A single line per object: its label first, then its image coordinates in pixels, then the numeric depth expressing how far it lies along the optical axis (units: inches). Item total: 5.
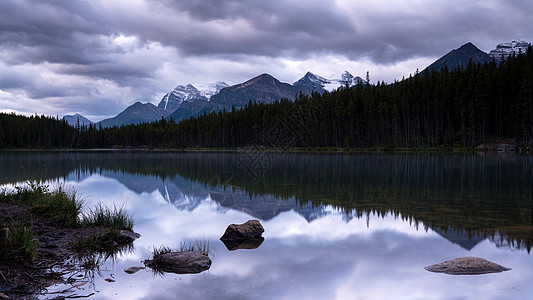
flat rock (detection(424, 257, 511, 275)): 324.8
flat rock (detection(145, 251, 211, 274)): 347.6
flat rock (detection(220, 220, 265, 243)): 465.4
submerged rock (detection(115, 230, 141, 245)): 450.9
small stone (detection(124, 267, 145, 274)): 343.8
